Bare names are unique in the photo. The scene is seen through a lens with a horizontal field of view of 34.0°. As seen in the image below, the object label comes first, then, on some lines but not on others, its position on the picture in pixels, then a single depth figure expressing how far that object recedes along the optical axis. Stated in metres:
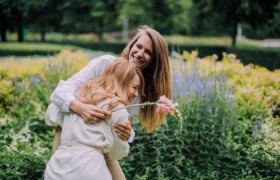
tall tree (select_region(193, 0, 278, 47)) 17.81
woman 2.70
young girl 2.37
